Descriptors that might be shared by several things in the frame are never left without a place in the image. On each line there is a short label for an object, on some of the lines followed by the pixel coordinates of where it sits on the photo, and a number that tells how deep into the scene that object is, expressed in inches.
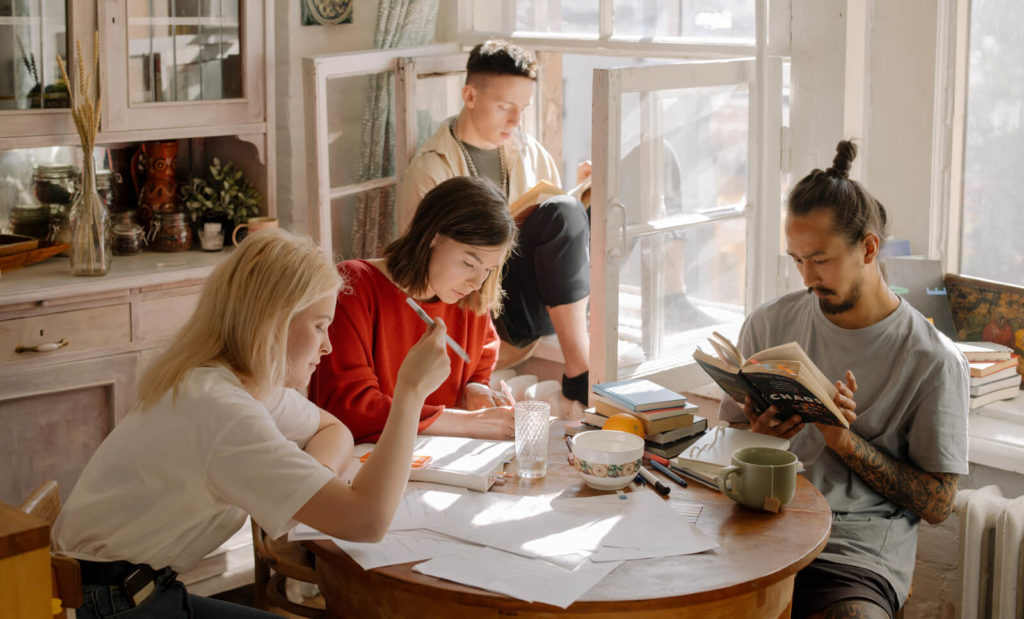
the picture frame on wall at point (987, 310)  112.0
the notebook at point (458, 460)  74.0
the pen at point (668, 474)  75.7
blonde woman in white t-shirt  61.6
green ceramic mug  69.9
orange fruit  82.5
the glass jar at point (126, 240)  128.0
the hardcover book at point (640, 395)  84.0
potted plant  132.0
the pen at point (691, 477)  75.4
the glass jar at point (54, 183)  127.6
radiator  93.0
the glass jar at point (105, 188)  131.1
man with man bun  79.8
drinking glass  76.7
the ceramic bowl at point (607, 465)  73.3
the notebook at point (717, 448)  76.4
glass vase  116.0
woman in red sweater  87.1
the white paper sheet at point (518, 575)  58.9
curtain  138.4
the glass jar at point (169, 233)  130.1
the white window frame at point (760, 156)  118.3
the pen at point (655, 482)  73.9
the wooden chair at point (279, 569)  75.0
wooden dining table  59.1
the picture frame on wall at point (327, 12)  145.3
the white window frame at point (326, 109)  124.3
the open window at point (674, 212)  111.0
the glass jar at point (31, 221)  126.7
